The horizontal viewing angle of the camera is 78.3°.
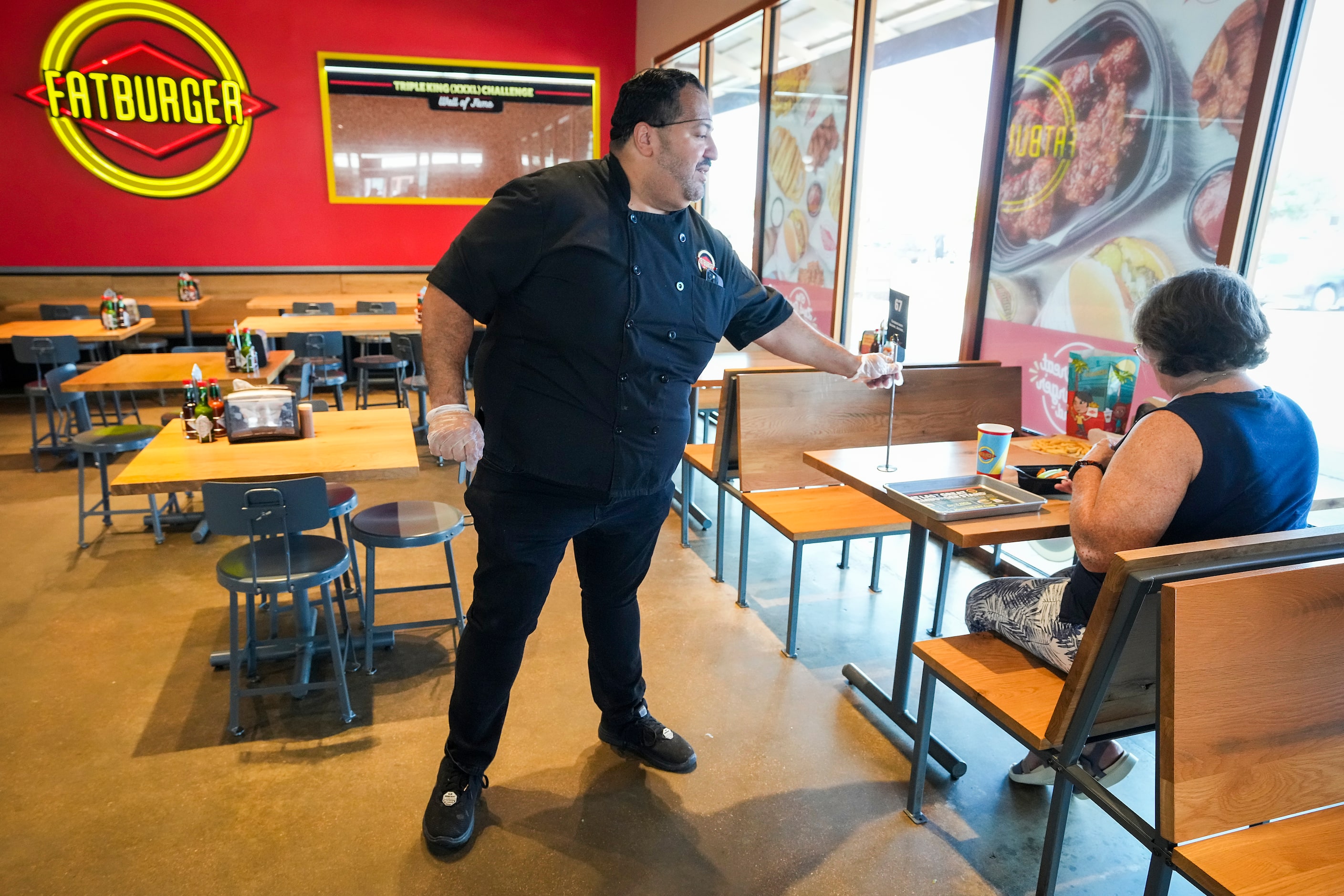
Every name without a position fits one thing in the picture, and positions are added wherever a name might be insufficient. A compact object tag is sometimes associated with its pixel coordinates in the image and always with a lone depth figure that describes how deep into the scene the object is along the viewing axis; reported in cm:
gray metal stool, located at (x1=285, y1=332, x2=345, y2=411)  553
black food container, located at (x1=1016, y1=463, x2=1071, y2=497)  221
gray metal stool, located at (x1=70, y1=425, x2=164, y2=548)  389
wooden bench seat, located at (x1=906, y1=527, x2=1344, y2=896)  140
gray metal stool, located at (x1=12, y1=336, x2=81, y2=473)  513
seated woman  164
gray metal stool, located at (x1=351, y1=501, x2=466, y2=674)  271
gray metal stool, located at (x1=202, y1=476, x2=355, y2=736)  233
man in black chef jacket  180
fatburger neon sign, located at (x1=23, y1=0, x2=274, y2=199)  711
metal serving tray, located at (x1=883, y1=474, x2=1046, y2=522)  203
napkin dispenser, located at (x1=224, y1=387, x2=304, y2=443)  289
